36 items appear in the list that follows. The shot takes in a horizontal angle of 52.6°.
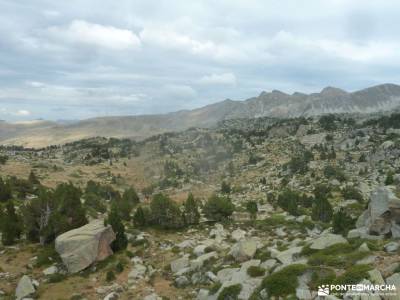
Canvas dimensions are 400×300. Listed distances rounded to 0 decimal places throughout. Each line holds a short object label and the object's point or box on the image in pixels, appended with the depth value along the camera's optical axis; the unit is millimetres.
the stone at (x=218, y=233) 34925
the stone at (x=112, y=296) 23866
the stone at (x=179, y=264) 27797
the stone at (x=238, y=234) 34344
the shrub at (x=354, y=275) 15681
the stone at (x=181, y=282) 25188
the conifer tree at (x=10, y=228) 32938
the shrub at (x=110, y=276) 26562
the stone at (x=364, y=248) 19341
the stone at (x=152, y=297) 23406
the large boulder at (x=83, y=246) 28250
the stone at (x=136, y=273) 26803
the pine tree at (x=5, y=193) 49288
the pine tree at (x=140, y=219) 38844
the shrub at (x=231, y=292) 18922
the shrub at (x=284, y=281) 17359
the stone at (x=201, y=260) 26828
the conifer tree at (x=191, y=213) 40000
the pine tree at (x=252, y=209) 43809
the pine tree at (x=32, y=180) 69188
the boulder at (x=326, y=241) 22109
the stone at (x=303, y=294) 16250
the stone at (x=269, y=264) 21061
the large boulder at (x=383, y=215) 23484
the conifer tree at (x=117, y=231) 31784
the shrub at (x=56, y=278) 26516
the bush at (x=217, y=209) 40938
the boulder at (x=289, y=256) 21319
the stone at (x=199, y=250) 29812
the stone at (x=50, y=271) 27648
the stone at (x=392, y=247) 19136
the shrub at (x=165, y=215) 38656
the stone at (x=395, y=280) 14643
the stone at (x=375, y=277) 15216
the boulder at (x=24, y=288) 24372
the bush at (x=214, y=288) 20672
